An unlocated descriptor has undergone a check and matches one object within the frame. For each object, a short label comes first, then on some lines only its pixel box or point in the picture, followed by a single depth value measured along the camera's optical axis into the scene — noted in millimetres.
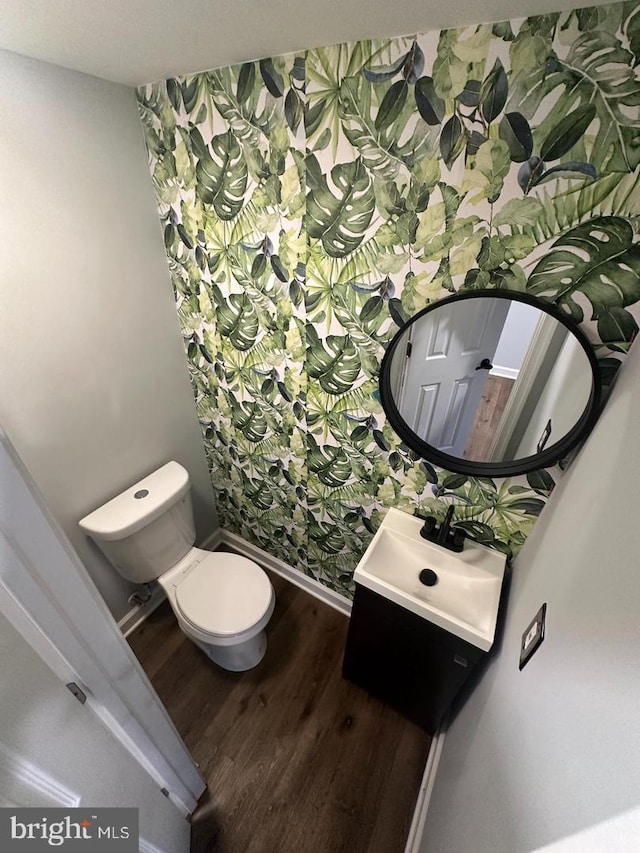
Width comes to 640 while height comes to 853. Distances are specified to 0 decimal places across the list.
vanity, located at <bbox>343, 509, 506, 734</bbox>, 1089
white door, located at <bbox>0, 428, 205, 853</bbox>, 465
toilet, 1366
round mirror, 865
